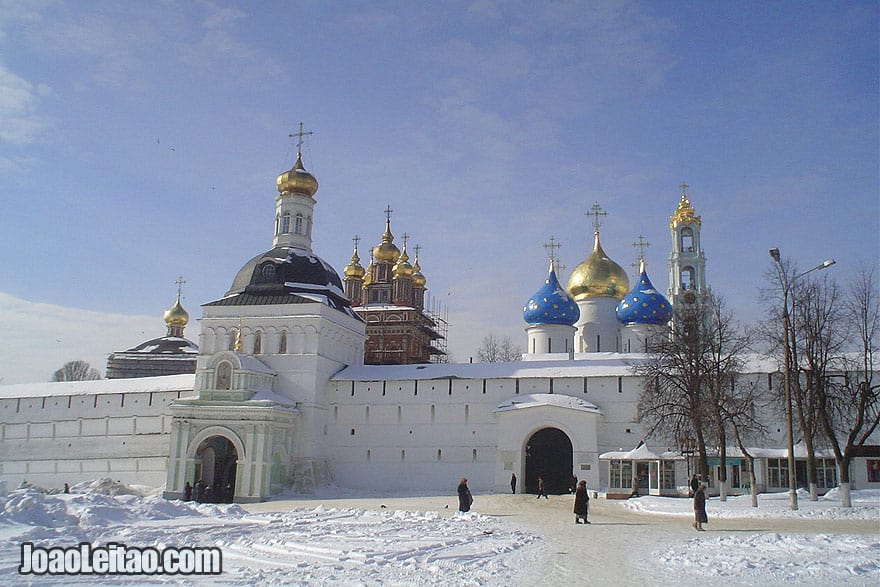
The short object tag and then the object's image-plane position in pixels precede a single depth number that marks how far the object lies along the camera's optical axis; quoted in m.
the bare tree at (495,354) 55.62
